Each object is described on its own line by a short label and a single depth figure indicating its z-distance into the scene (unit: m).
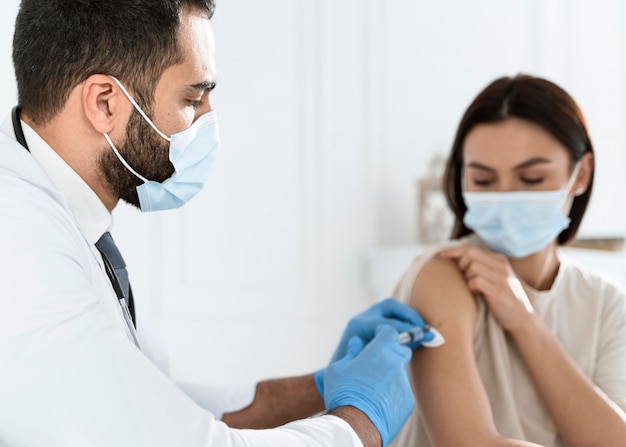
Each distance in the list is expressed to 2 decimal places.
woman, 1.49
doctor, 0.93
